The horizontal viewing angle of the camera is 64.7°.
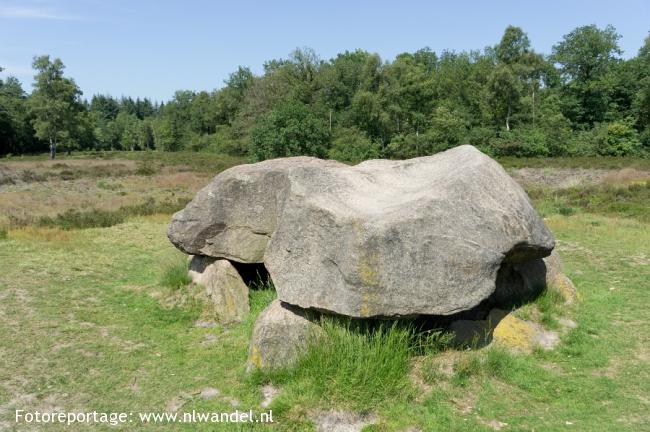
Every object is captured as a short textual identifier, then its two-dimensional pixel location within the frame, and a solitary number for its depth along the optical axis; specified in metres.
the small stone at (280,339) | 7.36
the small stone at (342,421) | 6.16
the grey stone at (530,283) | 9.24
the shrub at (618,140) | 56.06
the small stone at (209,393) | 7.09
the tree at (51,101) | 67.75
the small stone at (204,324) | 9.69
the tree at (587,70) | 67.56
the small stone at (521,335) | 8.00
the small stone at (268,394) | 6.78
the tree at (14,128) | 77.69
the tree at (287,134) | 47.22
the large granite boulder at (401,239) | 6.89
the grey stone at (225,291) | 9.90
